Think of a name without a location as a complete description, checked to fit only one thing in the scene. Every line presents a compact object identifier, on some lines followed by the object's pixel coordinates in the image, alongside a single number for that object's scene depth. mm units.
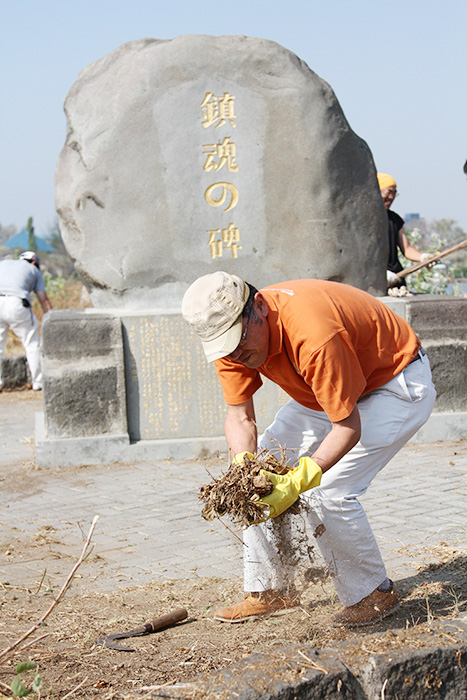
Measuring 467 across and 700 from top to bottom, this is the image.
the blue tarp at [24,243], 41569
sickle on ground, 3205
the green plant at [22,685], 2277
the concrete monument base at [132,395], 6652
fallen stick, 2377
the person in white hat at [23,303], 10195
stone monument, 6699
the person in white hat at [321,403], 2961
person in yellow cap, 7906
